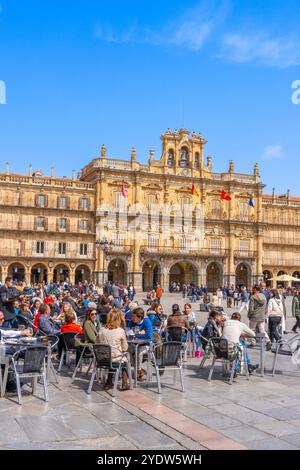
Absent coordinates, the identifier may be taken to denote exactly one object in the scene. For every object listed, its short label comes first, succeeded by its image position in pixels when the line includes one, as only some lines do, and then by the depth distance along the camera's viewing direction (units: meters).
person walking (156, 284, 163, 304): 23.70
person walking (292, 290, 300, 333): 16.06
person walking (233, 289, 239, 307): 34.16
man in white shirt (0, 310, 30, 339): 9.12
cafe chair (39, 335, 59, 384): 8.72
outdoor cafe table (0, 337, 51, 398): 7.57
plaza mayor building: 46.56
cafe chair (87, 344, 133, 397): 7.88
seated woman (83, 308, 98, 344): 9.30
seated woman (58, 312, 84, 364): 9.84
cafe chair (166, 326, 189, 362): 10.34
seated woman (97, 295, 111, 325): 12.77
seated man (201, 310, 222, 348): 10.88
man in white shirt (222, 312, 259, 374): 9.25
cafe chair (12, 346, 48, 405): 7.36
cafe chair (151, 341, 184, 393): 8.29
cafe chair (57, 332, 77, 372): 9.59
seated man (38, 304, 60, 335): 10.23
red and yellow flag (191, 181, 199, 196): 48.94
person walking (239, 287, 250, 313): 24.93
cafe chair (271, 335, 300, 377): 9.85
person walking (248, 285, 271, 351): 13.06
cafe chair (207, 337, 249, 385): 8.95
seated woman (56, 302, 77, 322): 10.09
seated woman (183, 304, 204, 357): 11.98
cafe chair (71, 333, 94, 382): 9.19
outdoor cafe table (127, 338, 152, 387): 8.80
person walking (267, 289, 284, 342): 13.36
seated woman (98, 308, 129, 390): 8.11
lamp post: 33.34
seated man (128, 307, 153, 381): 9.23
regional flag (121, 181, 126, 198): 45.97
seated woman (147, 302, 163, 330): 12.08
